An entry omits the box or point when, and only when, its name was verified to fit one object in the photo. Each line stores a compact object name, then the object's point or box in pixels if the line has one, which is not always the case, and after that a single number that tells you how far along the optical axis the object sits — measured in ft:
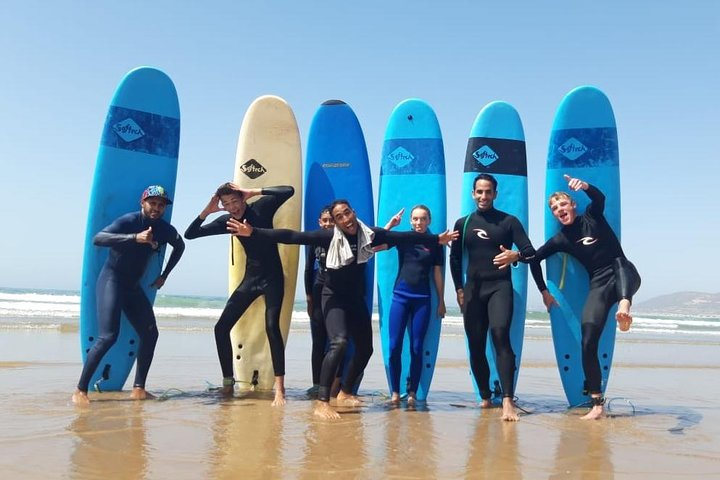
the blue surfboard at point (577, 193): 15.42
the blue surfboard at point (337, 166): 17.38
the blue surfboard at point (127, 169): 15.58
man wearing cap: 14.14
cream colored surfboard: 16.11
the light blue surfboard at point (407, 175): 16.80
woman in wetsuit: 14.37
